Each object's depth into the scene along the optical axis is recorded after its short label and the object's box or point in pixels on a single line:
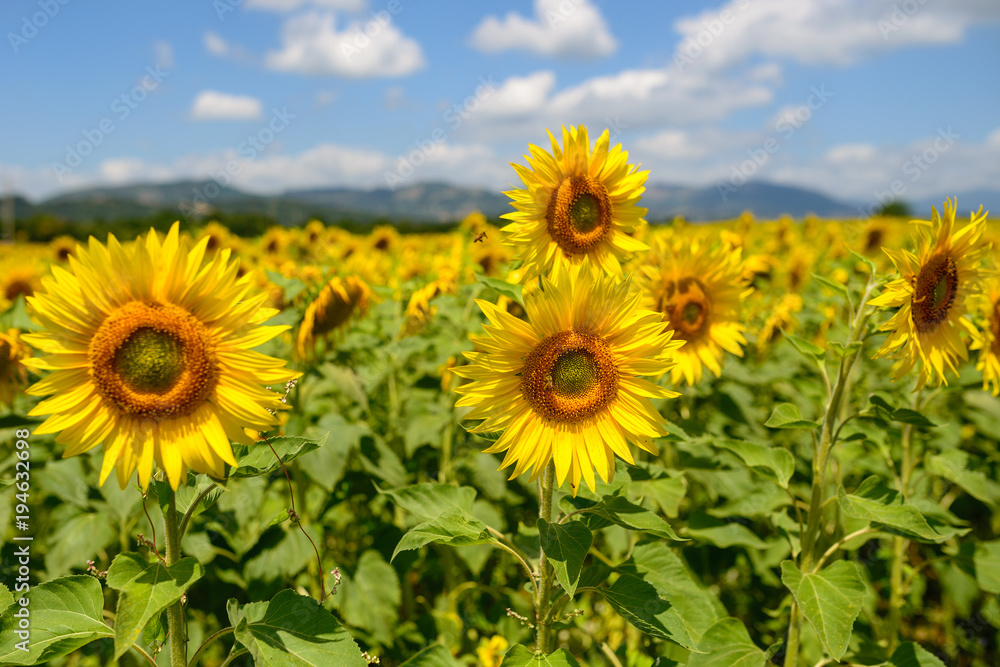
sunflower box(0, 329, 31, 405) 2.98
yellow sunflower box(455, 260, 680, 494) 1.95
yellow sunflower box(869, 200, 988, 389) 2.24
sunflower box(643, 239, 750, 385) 3.17
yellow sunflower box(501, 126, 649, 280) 2.53
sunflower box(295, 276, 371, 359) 3.75
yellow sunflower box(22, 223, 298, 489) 1.62
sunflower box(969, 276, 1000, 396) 2.78
